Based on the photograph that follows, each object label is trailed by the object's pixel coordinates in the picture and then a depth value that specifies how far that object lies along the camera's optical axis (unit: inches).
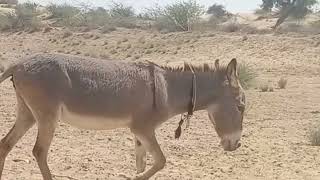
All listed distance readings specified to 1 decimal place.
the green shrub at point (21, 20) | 1645.4
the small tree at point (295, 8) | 2048.2
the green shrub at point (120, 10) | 2044.3
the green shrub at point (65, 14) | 1822.7
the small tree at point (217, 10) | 2620.4
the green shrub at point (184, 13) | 1589.4
